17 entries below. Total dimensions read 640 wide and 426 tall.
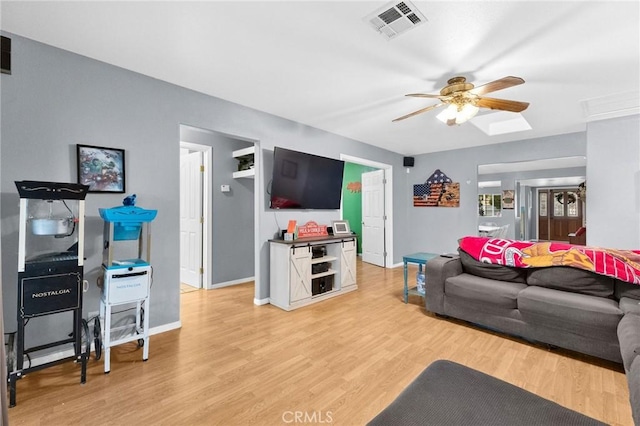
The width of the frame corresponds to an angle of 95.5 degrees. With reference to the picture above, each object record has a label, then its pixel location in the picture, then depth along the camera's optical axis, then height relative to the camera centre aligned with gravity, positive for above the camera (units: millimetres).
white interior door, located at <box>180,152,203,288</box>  4598 -87
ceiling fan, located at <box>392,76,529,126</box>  2645 +1075
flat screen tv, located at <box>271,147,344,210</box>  3820 +468
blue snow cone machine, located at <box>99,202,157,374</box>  2256 -501
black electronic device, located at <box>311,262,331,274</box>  4127 -780
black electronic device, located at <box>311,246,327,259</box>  4230 -558
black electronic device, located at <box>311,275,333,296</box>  4066 -1021
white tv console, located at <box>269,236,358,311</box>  3633 -775
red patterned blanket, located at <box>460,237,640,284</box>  2496 -413
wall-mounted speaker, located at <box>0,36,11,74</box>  1895 +1049
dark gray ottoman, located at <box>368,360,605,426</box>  1064 -758
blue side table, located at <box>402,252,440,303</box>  3696 -607
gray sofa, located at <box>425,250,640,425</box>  2302 -795
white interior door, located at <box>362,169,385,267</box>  6223 -81
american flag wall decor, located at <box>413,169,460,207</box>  5910 +455
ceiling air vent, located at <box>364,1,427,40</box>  1861 +1323
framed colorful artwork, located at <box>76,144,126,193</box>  2457 +398
